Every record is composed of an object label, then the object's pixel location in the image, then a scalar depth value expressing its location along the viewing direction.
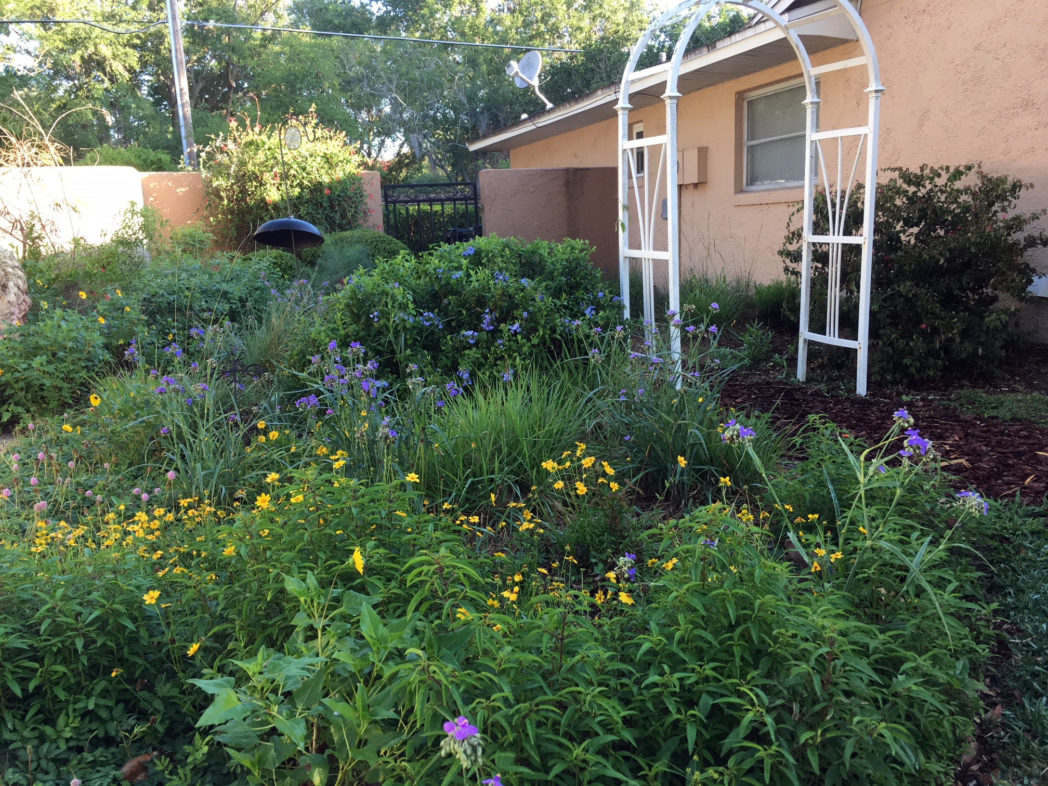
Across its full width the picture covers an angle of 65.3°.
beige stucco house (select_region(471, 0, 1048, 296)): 6.16
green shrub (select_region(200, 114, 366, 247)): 12.52
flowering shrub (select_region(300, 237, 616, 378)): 4.93
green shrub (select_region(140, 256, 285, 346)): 6.90
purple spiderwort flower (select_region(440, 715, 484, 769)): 1.44
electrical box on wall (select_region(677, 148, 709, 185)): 10.52
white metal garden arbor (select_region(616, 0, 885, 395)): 5.10
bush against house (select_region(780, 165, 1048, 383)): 5.46
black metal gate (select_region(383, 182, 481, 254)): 14.93
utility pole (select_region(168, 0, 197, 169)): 19.94
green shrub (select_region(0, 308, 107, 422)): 5.44
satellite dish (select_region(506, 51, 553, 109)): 12.72
